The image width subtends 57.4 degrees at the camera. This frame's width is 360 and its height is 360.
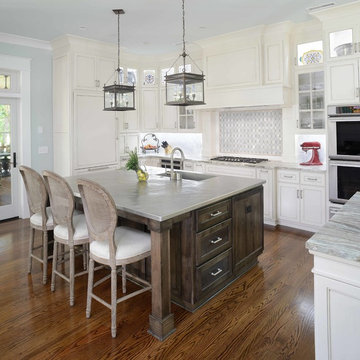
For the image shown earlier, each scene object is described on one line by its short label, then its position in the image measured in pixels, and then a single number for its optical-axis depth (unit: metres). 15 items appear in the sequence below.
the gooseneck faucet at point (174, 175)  3.53
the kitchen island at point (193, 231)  2.34
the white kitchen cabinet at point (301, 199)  4.48
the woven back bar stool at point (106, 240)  2.33
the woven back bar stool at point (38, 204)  3.10
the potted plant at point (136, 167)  3.49
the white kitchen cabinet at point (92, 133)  5.34
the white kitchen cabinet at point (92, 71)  5.28
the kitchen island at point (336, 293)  1.40
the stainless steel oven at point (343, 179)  4.02
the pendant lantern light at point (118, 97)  3.59
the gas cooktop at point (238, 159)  5.23
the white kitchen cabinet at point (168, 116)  6.49
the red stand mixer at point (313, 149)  4.80
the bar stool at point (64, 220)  2.75
